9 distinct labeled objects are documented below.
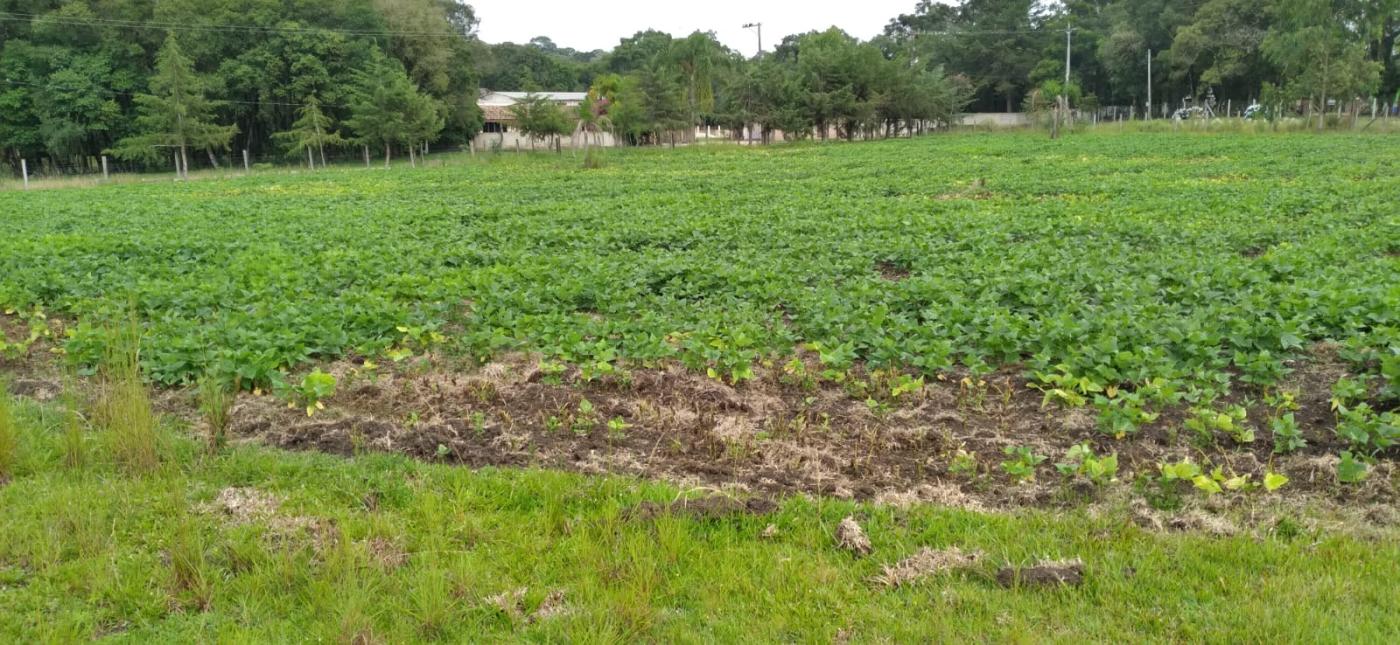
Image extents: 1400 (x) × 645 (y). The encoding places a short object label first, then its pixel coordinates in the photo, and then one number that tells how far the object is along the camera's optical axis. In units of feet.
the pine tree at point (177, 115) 139.13
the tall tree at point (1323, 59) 149.07
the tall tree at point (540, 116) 177.06
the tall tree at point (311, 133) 153.79
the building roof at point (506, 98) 255.91
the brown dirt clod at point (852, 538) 12.91
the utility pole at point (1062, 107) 153.58
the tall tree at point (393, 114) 154.71
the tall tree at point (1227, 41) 194.70
